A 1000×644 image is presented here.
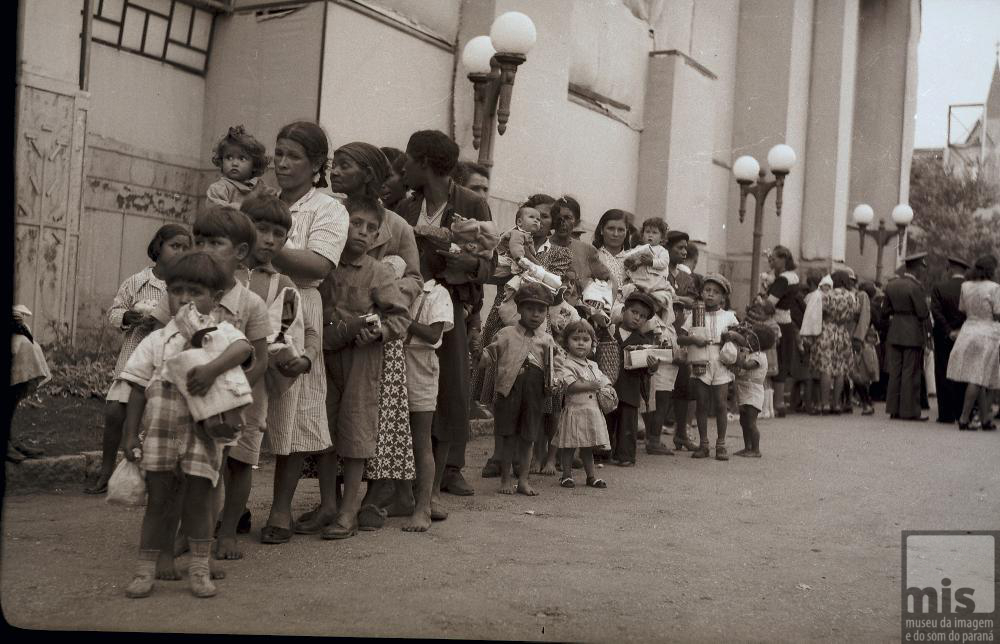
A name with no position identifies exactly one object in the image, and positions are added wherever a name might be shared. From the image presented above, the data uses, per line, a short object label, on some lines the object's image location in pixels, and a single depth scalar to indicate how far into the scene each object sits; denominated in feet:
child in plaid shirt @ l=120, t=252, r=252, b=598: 13.66
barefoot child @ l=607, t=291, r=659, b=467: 28.58
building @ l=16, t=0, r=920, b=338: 27.91
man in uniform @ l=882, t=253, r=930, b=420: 48.78
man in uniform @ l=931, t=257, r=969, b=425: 46.96
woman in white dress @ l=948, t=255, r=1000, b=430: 43.32
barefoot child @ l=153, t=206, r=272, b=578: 14.65
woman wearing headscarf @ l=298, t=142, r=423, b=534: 18.20
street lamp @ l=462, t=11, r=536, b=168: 31.09
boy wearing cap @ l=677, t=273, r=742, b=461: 31.53
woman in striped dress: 16.67
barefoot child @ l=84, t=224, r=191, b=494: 19.69
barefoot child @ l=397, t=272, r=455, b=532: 19.03
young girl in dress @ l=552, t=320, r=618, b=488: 24.90
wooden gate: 26.30
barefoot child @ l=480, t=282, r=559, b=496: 23.44
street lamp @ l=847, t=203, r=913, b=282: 72.49
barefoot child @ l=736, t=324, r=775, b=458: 32.22
